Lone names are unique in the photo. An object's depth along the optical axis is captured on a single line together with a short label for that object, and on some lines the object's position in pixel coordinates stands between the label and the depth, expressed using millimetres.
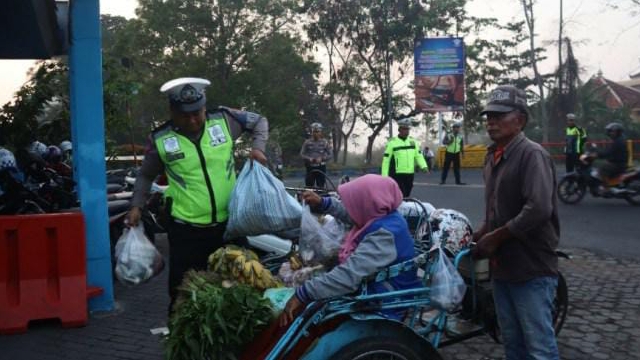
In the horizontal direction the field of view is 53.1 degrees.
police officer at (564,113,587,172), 16750
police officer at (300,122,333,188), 13422
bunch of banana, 3246
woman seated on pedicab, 2984
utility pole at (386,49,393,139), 28931
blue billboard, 26906
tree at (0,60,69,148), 8508
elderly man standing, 2961
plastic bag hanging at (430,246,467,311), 3137
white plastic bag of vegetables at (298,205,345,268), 3525
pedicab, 2947
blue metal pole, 5434
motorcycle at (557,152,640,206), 11492
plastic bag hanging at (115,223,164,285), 3943
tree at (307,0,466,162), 28578
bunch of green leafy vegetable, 2877
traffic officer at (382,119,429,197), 11609
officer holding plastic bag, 3730
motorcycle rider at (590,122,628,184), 11539
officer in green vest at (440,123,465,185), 18234
